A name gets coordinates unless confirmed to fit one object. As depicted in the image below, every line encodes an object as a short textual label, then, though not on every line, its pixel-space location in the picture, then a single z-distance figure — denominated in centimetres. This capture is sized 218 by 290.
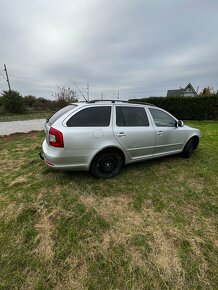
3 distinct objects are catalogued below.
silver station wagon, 306
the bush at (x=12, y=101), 2005
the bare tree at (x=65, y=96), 2384
